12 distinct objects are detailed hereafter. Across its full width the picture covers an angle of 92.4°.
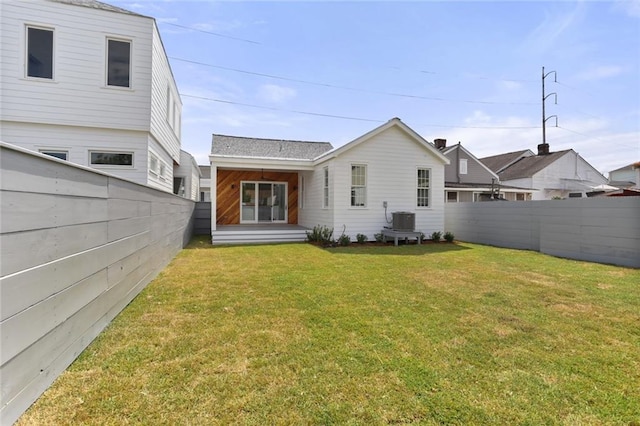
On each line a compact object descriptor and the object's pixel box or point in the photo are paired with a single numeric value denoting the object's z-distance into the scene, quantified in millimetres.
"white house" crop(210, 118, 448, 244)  10930
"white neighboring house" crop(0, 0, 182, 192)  8094
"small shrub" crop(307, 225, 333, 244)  10641
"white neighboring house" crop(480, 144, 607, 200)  24875
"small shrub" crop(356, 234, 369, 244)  10852
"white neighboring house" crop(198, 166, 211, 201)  29050
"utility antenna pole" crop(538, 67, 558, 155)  25277
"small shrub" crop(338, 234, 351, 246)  10492
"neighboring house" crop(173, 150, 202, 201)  15950
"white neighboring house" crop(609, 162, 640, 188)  24344
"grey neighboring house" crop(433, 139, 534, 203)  21484
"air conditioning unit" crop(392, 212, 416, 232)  10914
